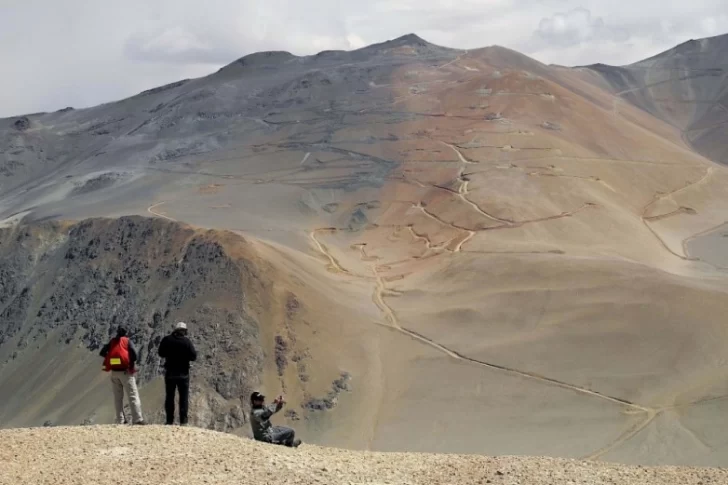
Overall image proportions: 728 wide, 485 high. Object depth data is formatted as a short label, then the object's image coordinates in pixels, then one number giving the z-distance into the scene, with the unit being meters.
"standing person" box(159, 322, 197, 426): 12.60
